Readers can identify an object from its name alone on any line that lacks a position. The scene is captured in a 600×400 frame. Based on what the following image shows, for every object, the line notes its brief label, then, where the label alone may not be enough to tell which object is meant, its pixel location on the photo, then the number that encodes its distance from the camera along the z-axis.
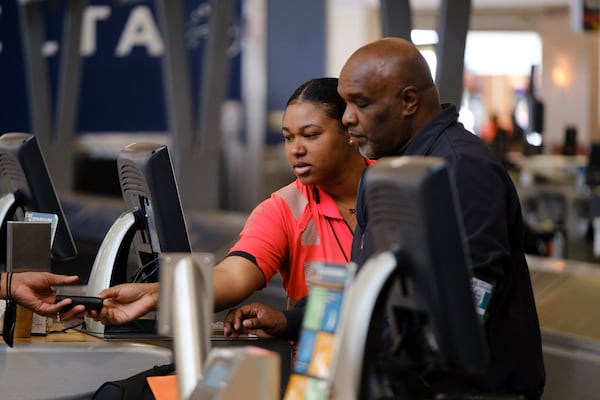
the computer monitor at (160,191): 5.83
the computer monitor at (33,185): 7.25
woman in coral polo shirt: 6.05
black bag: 5.29
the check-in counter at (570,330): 9.05
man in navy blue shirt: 4.49
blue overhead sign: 30.03
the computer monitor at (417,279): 3.58
